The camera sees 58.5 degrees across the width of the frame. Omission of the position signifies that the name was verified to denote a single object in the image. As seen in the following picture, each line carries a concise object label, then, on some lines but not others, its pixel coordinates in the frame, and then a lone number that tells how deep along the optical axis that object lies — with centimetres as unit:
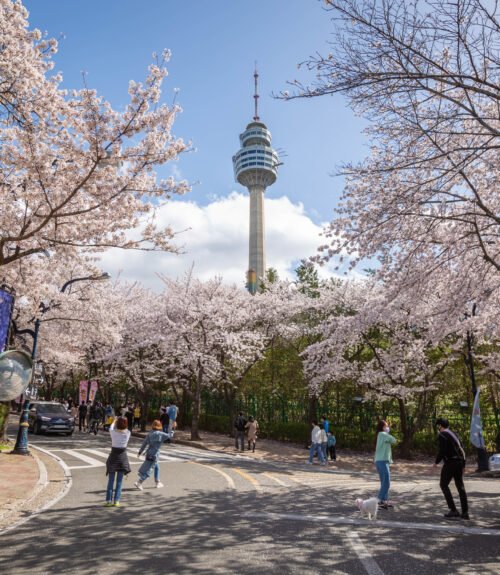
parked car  2277
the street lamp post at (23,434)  1493
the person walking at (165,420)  2186
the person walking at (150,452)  1050
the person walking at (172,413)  2280
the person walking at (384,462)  903
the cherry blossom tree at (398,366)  2061
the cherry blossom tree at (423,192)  802
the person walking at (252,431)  2011
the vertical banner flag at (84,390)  2874
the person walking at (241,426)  2066
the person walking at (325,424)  1864
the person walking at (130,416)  2586
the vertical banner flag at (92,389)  2868
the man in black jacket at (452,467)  827
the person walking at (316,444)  1747
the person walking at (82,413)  2655
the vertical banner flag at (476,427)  1369
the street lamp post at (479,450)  1723
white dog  783
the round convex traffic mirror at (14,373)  740
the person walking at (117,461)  865
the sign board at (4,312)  1487
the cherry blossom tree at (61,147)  888
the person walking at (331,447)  1881
